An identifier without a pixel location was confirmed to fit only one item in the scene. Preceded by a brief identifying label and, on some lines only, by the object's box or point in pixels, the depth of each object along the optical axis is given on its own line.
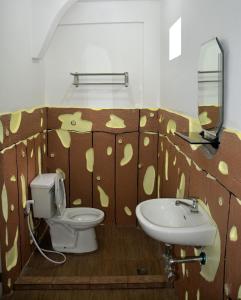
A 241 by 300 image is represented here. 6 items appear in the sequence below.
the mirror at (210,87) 1.65
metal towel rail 3.73
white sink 1.72
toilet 3.15
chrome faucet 1.96
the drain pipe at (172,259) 1.93
